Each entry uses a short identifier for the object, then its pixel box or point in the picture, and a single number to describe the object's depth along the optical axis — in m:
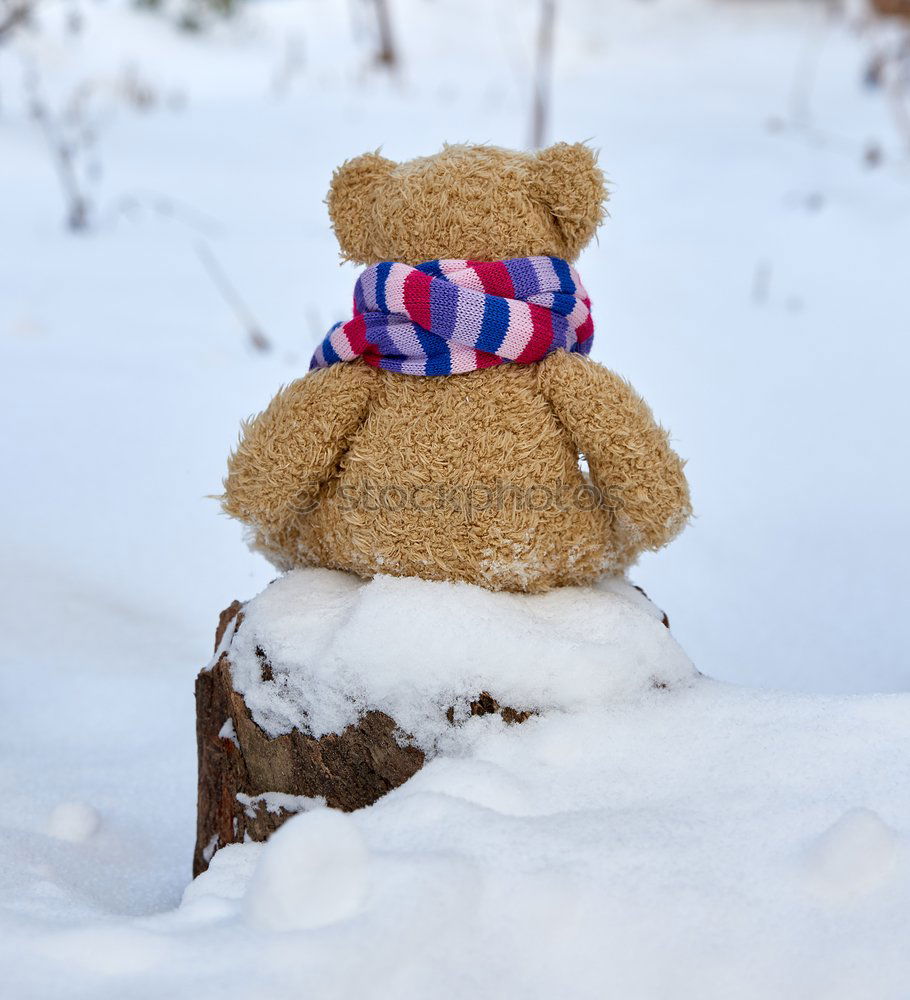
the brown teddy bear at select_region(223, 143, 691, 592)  1.27
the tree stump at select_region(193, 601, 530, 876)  1.21
